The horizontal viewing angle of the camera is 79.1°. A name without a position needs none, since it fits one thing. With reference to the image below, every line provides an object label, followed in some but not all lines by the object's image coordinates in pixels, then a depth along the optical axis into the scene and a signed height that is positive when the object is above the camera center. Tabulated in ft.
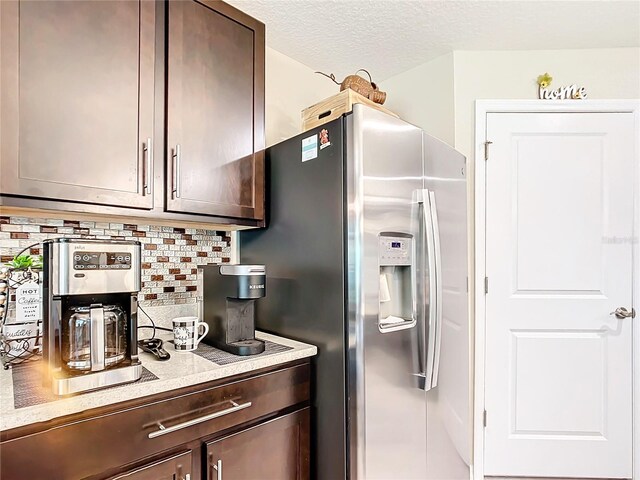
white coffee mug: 4.83 -1.14
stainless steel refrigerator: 4.59 -0.58
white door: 7.30 -0.93
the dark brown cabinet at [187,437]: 3.08 -1.83
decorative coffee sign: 4.37 -0.69
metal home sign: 7.45 +2.96
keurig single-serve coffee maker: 4.69 -0.80
